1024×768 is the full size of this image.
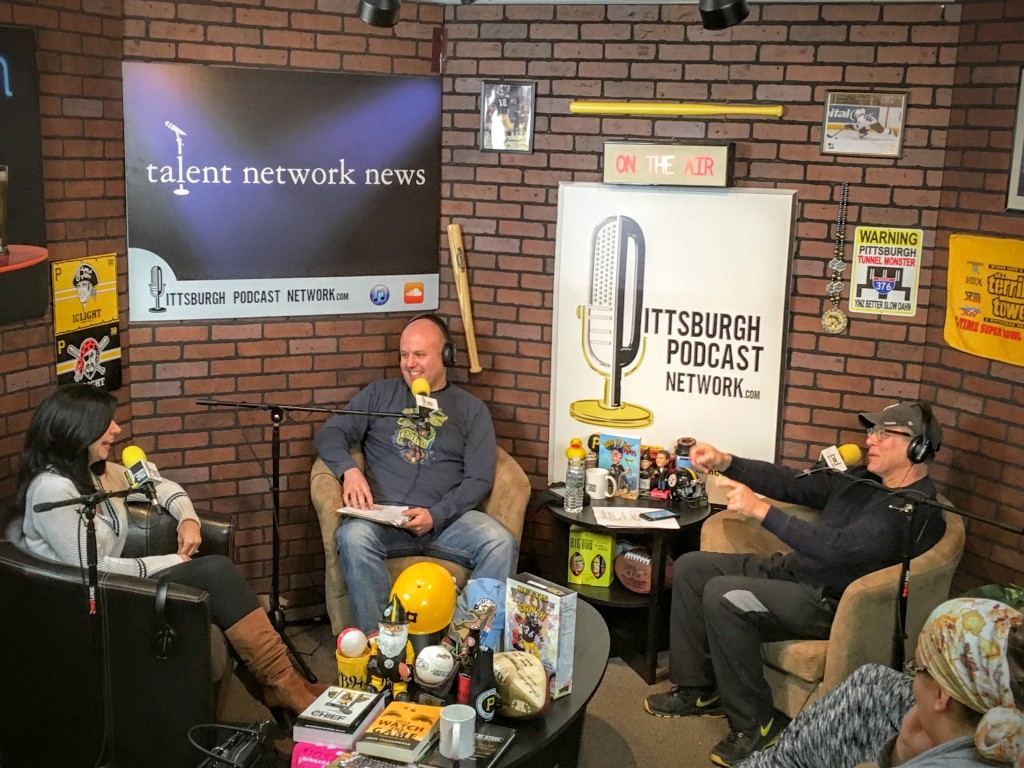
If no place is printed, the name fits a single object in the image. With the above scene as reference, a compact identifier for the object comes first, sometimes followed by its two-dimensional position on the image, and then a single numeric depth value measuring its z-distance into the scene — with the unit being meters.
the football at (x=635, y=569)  4.34
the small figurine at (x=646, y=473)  4.62
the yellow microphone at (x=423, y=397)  4.28
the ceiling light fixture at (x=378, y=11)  3.77
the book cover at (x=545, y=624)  2.99
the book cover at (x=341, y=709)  2.73
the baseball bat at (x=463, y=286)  4.81
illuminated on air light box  4.40
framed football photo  4.68
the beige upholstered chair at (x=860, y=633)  3.56
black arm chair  3.21
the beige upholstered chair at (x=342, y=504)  4.17
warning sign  4.28
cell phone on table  4.32
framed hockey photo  4.22
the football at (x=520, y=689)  2.89
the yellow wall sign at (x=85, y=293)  3.89
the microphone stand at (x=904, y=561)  3.31
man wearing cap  3.66
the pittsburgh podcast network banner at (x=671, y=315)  4.49
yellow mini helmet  3.12
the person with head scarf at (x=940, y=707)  2.04
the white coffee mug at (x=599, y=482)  4.53
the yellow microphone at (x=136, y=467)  3.35
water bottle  4.41
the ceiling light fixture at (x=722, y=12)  3.54
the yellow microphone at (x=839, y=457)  3.74
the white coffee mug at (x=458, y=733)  2.65
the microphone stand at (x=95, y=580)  2.99
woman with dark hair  3.34
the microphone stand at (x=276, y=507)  4.14
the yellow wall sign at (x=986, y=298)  3.88
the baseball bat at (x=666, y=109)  4.37
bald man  4.09
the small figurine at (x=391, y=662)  2.98
